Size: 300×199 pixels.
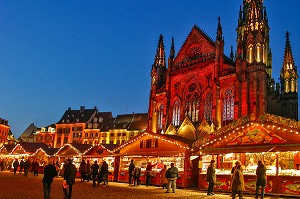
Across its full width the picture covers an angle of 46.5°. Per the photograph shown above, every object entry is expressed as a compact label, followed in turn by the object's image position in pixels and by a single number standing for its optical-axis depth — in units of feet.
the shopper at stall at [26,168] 102.01
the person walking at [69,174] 43.73
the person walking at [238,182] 50.11
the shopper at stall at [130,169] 85.40
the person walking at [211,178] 62.13
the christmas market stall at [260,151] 63.00
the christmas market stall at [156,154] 82.17
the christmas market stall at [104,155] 102.21
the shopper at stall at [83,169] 90.43
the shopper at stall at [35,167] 107.88
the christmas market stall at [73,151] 117.01
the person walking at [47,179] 41.38
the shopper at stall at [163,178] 75.91
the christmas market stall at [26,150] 142.10
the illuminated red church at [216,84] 138.42
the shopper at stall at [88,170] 93.39
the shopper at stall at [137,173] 82.74
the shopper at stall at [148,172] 83.56
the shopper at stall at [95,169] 76.19
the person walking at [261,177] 53.72
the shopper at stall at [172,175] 67.82
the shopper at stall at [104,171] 76.64
